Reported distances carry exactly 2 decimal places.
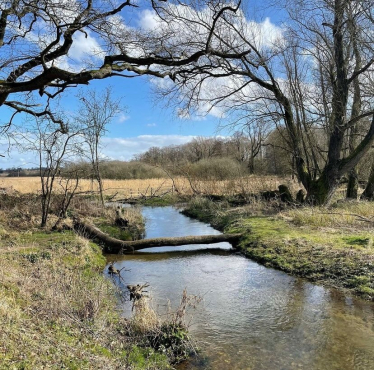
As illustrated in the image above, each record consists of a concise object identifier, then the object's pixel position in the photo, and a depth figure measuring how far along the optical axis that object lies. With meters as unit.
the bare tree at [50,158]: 13.29
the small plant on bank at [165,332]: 5.29
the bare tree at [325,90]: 13.88
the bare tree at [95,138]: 20.16
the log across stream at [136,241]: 12.46
